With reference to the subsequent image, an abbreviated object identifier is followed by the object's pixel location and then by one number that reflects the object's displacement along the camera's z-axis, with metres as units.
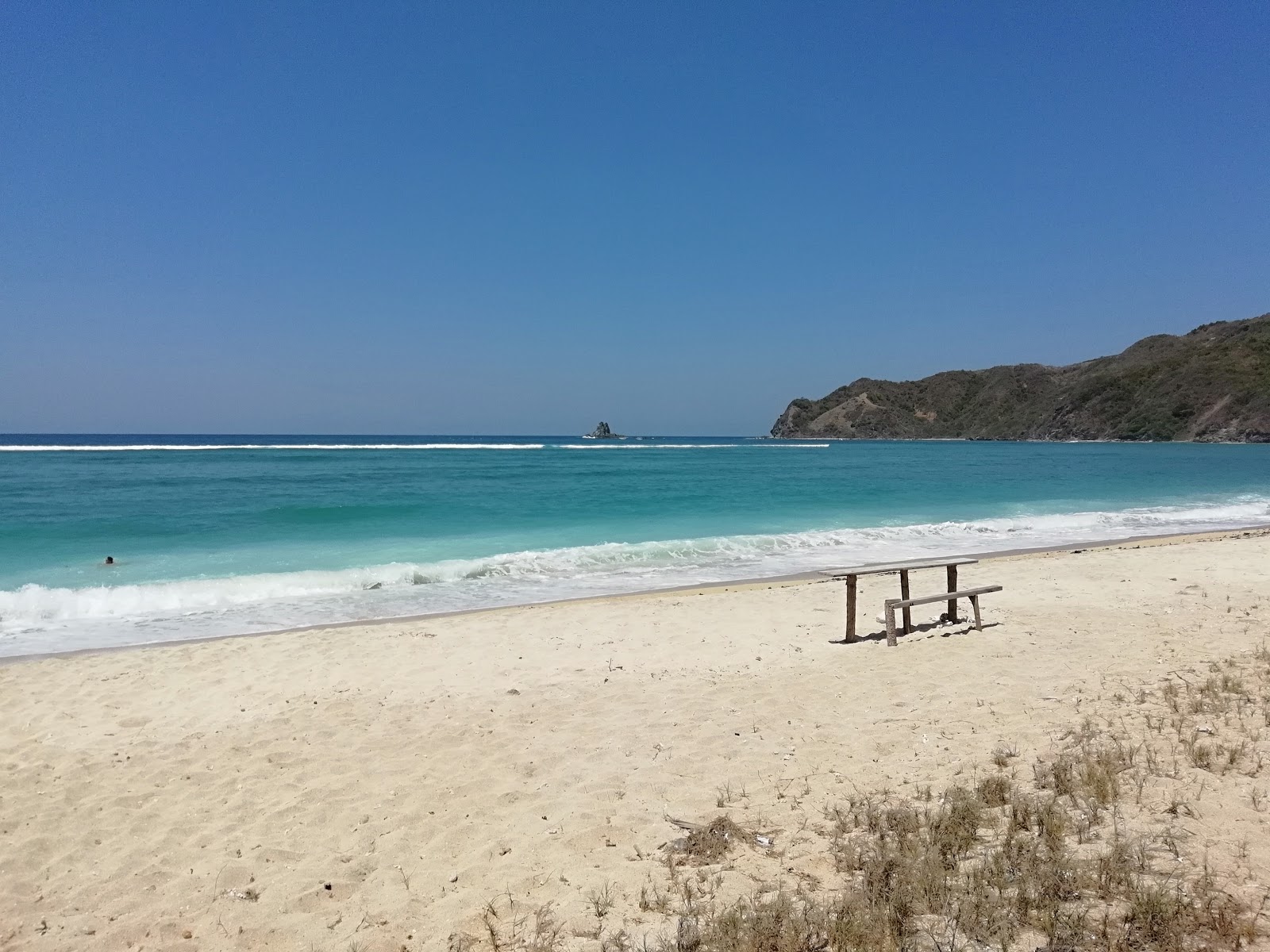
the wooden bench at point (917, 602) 9.16
